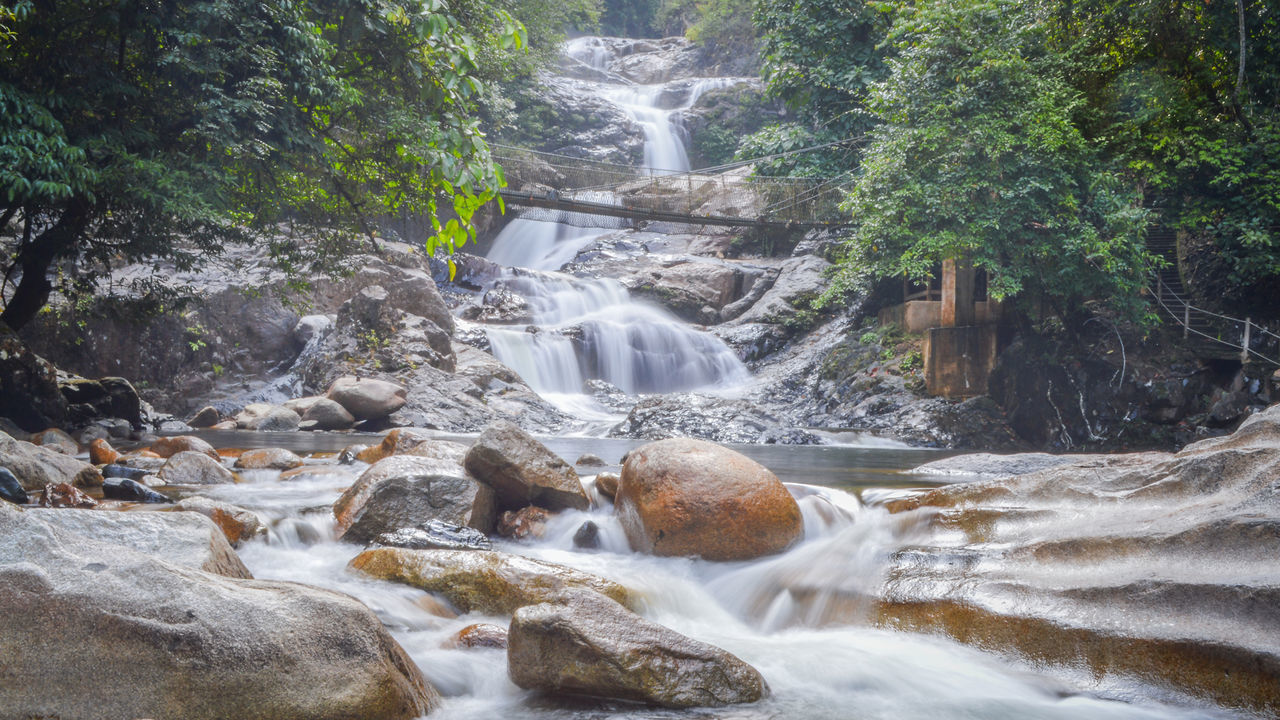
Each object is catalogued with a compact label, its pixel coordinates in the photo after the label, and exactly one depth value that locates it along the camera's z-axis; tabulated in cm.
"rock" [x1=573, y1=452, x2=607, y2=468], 905
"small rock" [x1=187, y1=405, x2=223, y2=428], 1406
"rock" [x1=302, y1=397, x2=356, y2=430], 1353
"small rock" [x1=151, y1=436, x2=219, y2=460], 852
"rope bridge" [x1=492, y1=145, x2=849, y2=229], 2103
